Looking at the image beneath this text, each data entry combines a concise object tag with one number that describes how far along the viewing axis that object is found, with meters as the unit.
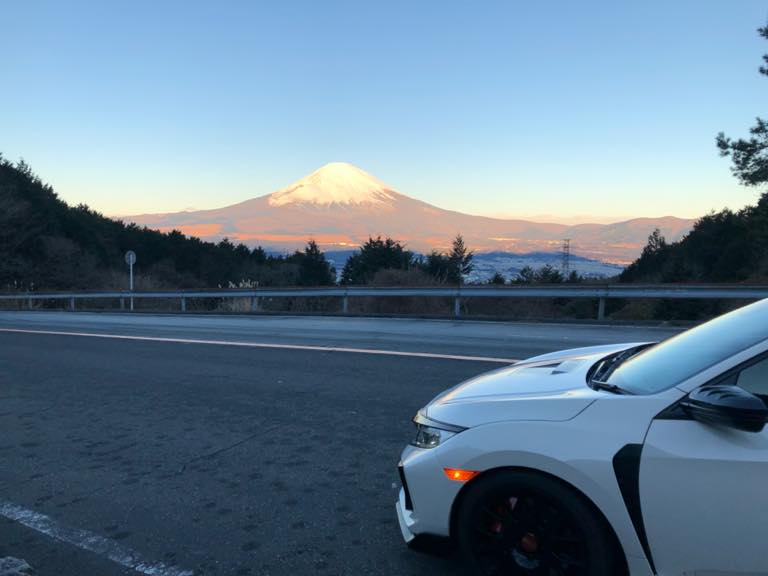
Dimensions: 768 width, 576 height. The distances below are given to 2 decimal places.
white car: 2.29
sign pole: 26.97
